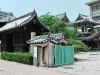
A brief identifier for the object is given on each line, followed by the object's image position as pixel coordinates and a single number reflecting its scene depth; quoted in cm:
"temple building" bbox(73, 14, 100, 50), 4416
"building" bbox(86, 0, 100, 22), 6312
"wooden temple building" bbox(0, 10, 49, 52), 2272
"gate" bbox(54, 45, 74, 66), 1545
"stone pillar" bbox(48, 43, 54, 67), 1506
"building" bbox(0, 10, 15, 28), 3395
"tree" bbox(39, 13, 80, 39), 3225
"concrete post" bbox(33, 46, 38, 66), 1614
